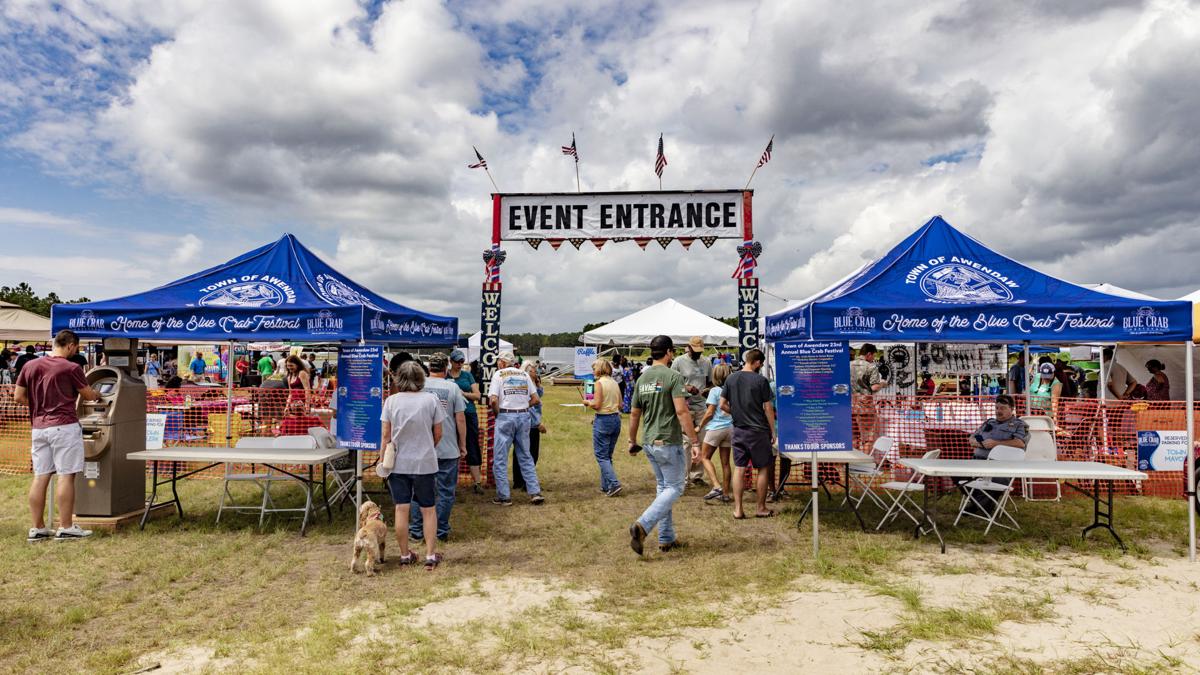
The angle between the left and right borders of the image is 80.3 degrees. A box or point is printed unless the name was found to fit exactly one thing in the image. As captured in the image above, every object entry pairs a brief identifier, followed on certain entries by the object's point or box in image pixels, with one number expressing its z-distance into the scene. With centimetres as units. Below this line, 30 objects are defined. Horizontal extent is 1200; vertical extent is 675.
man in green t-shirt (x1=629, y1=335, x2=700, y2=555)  542
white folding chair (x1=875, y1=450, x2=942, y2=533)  619
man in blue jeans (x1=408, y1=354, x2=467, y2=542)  583
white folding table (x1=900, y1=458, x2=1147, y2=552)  536
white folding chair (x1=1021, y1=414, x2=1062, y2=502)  660
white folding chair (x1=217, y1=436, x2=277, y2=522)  666
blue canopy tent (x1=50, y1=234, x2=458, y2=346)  646
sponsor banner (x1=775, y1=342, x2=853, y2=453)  565
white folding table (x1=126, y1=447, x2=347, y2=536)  595
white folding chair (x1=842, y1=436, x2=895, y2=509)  642
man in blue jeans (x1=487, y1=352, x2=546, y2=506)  758
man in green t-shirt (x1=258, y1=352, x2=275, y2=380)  1970
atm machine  631
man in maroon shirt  581
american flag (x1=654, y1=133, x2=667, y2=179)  940
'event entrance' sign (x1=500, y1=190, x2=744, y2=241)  907
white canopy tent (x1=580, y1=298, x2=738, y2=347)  1827
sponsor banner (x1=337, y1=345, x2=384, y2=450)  596
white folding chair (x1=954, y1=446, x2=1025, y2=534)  612
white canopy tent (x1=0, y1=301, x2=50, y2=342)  1723
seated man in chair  650
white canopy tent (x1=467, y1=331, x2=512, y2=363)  2929
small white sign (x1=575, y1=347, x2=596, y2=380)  2648
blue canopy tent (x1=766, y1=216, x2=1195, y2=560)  565
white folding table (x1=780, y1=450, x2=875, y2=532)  625
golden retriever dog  503
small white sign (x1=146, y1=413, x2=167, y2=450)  775
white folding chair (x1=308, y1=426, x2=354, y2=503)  680
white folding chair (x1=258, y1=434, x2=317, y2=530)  667
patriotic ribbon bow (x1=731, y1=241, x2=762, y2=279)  876
